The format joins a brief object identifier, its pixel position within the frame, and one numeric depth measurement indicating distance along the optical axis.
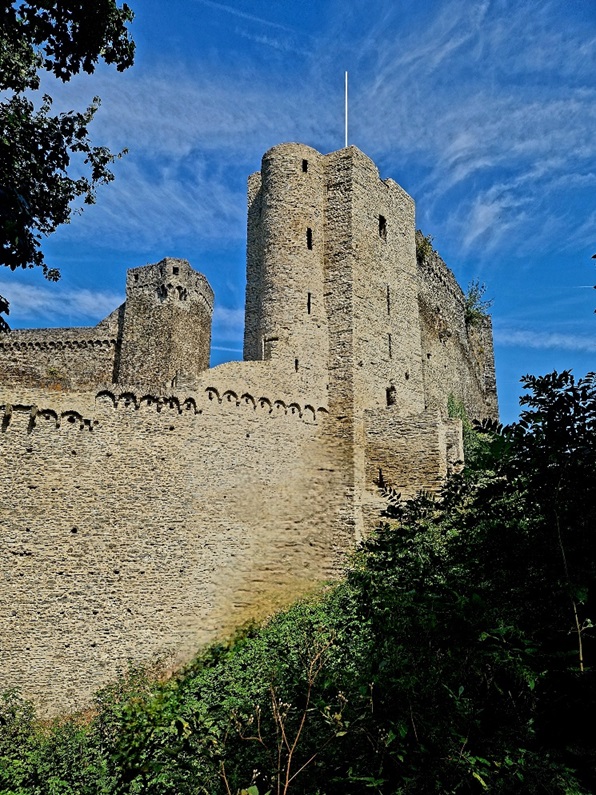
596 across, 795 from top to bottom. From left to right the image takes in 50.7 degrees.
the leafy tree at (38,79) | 8.96
